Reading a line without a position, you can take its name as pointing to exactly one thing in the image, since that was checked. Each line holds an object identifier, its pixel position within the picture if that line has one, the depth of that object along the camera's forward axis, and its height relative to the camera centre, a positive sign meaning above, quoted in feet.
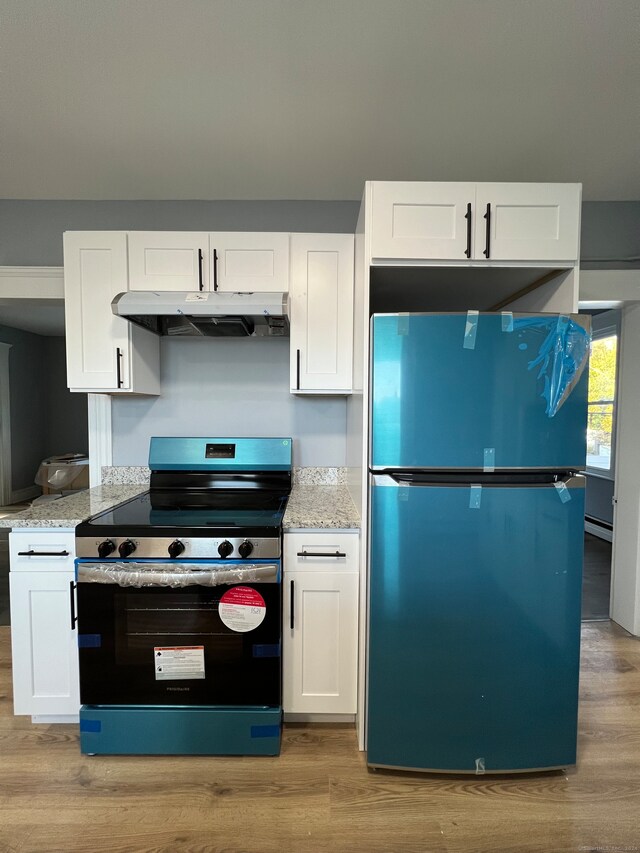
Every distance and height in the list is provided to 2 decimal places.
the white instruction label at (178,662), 5.40 -3.42
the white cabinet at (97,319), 6.75 +1.52
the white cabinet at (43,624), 5.68 -3.09
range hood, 5.94 +1.55
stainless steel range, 5.35 -3.06
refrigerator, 4.84 -1.58
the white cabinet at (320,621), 5.72 -3.04
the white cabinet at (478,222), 5.12 +2.42
